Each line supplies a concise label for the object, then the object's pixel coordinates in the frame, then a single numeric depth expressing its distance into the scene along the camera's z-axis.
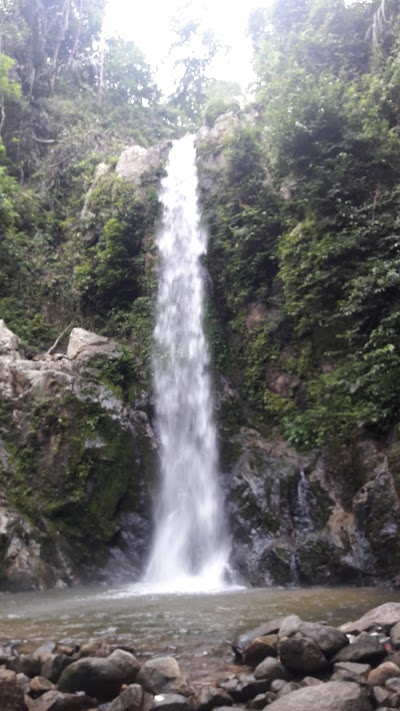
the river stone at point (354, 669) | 4.22
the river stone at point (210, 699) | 3.96
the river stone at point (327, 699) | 3.66
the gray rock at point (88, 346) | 12.58
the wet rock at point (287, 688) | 4.11
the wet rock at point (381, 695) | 3.85
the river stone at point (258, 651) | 4.78
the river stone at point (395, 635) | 4.65
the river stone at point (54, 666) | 4.43
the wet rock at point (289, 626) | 4.87
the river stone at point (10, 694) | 3.88
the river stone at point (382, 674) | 4.14
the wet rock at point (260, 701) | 4.02
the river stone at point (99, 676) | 4.21
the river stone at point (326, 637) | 4.62
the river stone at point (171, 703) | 3.87
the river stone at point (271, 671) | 4.38
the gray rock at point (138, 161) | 17.70
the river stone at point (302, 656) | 4.46
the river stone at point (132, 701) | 3.85
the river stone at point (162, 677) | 4.18
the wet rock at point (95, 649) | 4.79
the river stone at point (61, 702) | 3.89
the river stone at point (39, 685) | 4.20
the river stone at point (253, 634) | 5.01
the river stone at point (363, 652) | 4.48
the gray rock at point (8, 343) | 12.67
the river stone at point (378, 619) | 5.08
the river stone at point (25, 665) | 4.54
